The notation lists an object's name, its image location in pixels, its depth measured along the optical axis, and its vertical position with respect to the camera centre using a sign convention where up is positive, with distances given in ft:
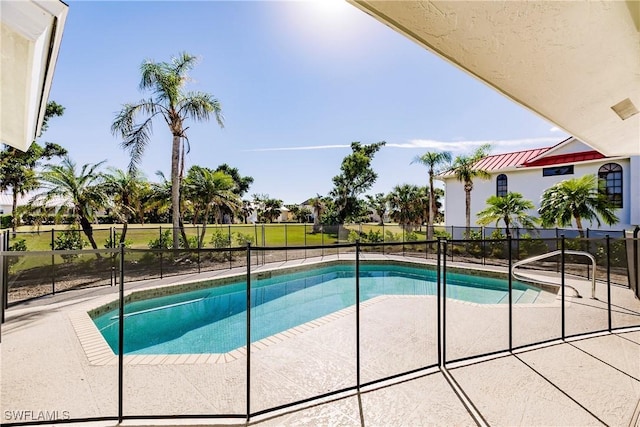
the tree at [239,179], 138.62 +20.32
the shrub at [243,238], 44.39 -3.42
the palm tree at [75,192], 31.78 +3.03
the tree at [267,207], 140.77 +5.23
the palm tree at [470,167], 51.93 +9.39
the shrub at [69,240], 30.81 -2.52
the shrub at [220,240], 43.04 -3.44
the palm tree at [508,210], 42.14 +1.08
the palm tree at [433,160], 58.49 +12.03
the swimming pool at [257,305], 14.85 -6.48
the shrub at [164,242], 39.29 -3.42
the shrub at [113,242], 35.66 -3.39
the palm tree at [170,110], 36.45 +14.80
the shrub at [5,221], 50.74 -0.60
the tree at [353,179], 78.38 +10.92
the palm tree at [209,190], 45.03 +4.57
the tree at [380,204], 132.87 +6.34
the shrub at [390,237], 54.24 -3.84
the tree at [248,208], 121.45 +4.13
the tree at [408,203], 104.94 +5.46
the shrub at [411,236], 53.78 -3.77
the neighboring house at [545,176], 41.75 +7.22
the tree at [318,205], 97.06 +4.30
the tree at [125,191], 37.68 +3.84
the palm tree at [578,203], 35.50 +1.78
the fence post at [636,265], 18.15 -3.22
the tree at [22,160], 44.68 +10.02
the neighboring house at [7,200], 58.13 +4.22
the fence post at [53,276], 20.01 -4.19
